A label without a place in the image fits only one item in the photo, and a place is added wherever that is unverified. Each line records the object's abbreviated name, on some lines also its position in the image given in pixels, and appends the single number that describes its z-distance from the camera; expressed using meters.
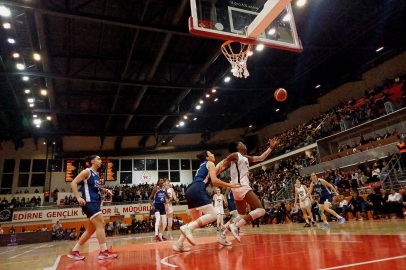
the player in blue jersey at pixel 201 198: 5.01
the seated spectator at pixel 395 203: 10.52
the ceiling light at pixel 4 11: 10.18
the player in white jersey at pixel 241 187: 5.34
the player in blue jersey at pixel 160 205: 9.30
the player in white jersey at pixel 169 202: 9.84
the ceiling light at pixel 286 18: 8.96
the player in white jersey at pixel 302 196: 10.67
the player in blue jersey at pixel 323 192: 9.03
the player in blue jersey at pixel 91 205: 5.24
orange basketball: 8.48
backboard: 7.93
